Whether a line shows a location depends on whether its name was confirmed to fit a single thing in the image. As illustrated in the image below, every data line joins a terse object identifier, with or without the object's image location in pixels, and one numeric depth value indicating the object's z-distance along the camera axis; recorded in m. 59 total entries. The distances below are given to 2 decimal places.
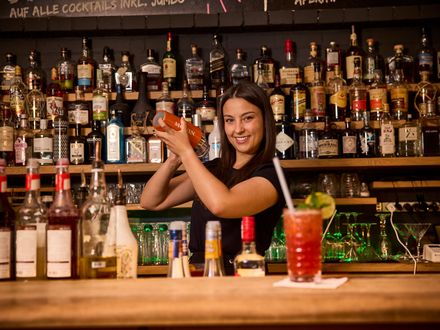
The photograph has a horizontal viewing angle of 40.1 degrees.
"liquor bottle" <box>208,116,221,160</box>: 3.07
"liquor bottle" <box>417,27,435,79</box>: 3.25
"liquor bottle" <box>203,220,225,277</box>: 1.29
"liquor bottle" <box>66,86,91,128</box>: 3.22
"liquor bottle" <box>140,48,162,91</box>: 3.31
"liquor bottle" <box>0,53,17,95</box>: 3.37
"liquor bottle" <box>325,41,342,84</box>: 3.29
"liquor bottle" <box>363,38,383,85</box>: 3.28
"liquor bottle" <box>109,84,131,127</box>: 3.22
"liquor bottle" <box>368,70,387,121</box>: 3.17
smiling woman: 1.71
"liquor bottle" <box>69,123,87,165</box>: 3.10
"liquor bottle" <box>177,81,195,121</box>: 3.21
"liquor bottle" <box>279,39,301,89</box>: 3.27
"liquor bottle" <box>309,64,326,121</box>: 3.16
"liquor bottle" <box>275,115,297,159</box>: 3.09
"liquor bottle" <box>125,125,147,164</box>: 3.09
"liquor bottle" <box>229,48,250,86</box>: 3.31
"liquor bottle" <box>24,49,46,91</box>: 3.34
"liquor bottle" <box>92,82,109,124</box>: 3.14
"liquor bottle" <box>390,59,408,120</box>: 3.15
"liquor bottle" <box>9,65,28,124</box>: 3.24
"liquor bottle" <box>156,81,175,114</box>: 3.17
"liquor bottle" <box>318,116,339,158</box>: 3.05
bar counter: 0.88
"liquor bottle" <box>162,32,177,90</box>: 3.32
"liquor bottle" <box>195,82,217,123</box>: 3.18
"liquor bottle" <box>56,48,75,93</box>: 3.33
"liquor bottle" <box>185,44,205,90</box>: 3.29
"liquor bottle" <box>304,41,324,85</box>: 3.28
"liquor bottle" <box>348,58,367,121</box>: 3.17
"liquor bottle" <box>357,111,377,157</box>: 3.10
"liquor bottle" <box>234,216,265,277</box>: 1.35
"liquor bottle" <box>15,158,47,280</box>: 1.28
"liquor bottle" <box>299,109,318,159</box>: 3.09
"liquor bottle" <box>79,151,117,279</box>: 1.32
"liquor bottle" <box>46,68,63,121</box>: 3.21
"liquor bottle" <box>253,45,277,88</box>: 3.28
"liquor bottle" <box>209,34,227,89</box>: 3.33
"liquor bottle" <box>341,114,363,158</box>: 3.08
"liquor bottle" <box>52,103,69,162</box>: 3.13
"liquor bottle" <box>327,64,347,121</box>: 3.20
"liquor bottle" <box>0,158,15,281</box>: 1.29
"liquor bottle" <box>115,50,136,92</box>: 3.30
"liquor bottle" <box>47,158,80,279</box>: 1.26
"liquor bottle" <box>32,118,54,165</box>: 3.11
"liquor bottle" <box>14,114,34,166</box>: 3.13
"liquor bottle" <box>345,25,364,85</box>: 3.25
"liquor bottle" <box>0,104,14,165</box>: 3.11
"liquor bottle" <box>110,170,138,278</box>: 1.36
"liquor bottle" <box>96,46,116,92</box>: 3.30
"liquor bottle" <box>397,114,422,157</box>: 3.07
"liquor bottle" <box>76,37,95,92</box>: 3.28
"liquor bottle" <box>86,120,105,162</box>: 3.13
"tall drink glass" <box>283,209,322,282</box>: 1.10
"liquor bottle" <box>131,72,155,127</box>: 3.21
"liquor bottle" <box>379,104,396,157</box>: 3.06
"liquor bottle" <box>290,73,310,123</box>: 3.18
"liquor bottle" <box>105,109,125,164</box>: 3.09
